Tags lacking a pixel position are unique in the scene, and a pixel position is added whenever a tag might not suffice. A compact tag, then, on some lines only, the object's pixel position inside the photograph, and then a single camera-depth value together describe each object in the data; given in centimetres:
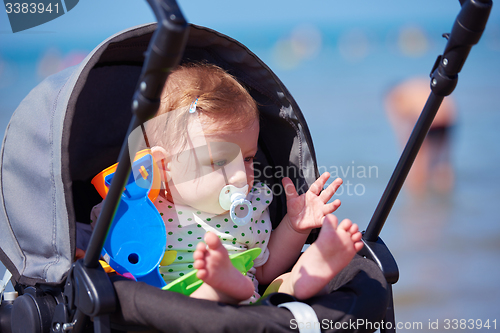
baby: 229
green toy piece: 222
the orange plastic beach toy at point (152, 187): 229
